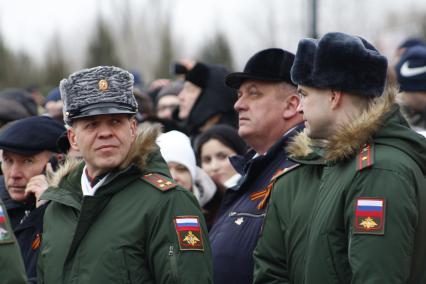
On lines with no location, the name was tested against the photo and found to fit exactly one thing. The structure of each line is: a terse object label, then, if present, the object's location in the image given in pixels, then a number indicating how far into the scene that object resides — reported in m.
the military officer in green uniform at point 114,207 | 8.93
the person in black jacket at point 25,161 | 11.39
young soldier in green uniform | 7.75
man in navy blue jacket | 10.16
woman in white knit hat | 13.19
